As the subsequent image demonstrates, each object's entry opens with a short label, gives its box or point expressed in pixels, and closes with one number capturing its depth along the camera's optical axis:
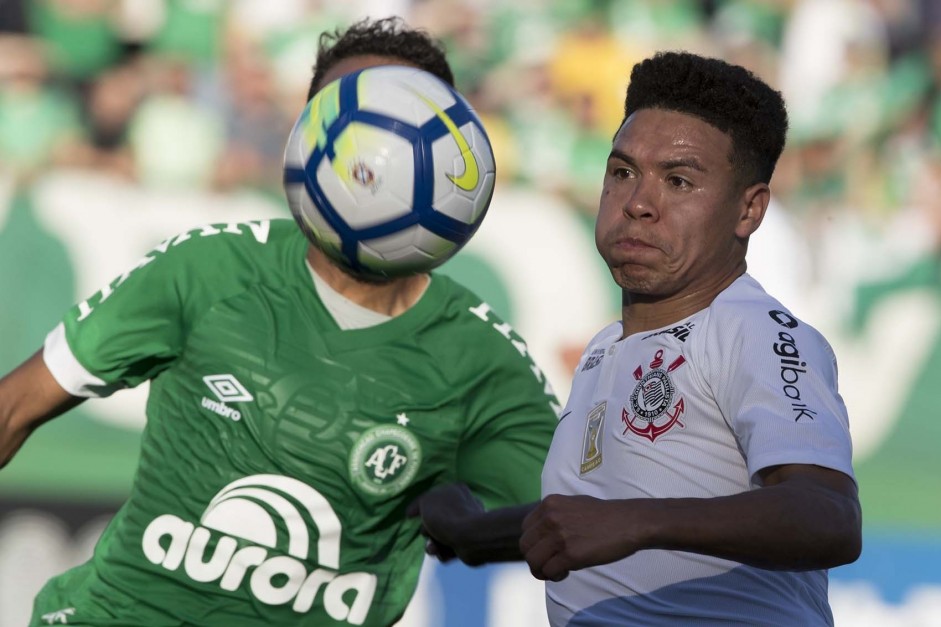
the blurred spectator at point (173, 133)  19.02
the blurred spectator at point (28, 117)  18.86
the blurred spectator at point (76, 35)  19.06
